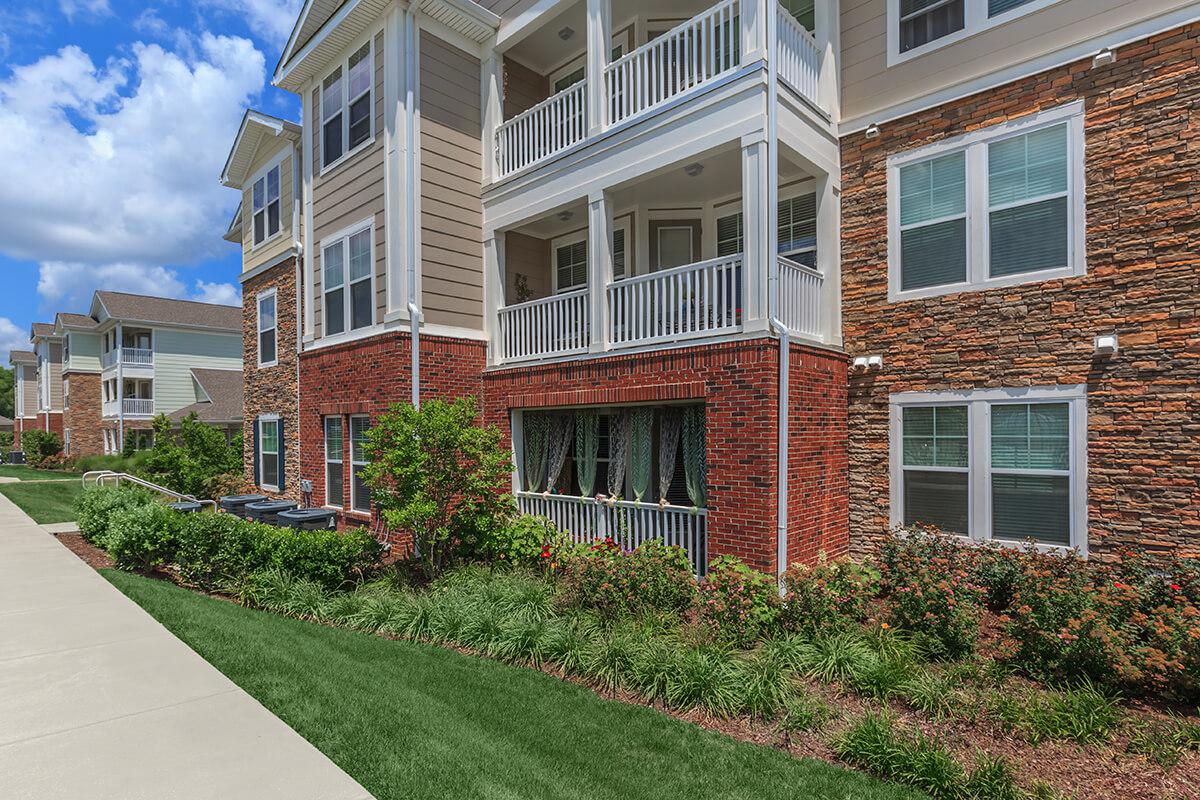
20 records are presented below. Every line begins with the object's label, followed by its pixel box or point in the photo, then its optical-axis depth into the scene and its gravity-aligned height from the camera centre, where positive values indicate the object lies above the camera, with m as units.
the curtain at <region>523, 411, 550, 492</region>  10.27 -0.98
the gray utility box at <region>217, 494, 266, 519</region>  12.48 -2.20
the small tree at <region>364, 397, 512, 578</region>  7.98 -1.07
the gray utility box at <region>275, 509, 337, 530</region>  10.19 -2.09
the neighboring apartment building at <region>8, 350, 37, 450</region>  43.47 +0.46
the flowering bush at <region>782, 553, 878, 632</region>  6.10 -2.11
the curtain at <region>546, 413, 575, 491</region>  9.95 -0.85
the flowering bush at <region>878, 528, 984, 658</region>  5.70 -2.05
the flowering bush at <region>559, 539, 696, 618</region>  6.61 -2.11
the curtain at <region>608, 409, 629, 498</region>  9.15 -0.89
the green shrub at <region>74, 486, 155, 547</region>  10.79 -2.01
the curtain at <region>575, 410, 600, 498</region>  9.47 -0.89
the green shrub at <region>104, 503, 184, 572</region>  8.98 -2.11
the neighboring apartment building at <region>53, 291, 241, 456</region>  30.52 +1.41
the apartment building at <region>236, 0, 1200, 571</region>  6.79 +1.76
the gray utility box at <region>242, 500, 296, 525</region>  11.41 -2.15
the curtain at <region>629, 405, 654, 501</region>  8.91 -0.86
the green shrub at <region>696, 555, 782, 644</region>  6.13 -2.22
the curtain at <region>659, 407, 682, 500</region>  8.69 -0.76
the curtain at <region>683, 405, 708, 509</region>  8.30 -0.83
